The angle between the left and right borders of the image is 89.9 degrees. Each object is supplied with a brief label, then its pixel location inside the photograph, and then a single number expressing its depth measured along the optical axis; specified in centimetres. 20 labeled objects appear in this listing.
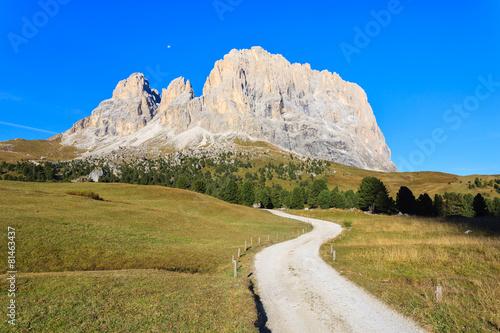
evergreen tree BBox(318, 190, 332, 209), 11975
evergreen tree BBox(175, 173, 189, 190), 12296
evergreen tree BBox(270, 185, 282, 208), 13912
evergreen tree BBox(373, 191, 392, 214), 9962
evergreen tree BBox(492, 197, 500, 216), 10184
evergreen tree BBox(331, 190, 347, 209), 11800
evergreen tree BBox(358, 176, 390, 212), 9984
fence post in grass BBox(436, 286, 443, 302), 1266
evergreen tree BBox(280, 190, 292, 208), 13175
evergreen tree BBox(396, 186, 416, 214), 10481
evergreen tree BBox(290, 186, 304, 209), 12449
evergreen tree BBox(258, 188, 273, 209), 13138
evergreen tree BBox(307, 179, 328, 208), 12850
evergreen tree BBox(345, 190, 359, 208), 12188
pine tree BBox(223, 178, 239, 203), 11875
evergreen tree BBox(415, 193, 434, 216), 10312
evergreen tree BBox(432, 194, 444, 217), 10473
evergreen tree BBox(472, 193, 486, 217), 9325
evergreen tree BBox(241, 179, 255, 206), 11999
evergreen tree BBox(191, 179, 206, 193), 12444
